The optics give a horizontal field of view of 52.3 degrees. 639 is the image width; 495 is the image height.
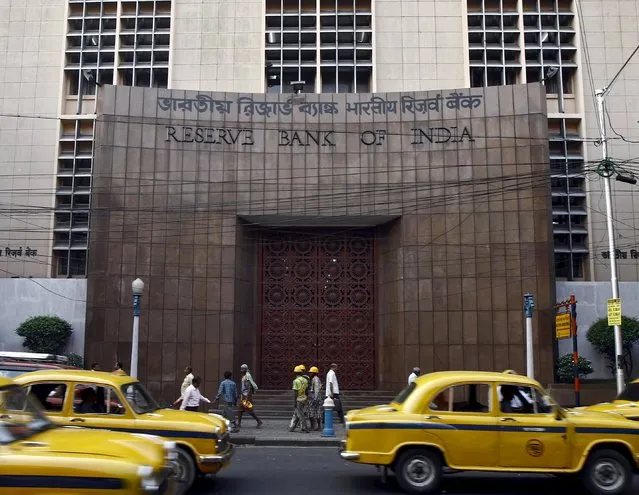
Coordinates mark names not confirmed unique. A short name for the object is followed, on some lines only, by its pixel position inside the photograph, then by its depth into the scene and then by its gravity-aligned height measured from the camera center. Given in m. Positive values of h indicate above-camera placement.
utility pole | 18.83 +3.31
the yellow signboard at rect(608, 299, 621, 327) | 18.72 +0.87
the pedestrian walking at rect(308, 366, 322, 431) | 17.05 -1.54
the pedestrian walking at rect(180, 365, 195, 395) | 16.36 -0.89
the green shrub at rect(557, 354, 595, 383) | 21.39 -0.86
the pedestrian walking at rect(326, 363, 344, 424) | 16.78 -1.08
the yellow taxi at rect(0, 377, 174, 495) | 4.99 -0.92
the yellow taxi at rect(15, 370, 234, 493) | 8.91 -0.94
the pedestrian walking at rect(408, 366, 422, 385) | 18.25 -0.80
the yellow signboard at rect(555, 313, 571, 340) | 19.10 +0.51
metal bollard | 15.72 -1.80
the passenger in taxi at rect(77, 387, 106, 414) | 8.99 -0.78
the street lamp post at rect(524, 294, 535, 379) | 18.41 +0.34
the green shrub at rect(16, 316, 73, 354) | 24.41 +0.45
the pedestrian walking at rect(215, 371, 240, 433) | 16.12 -1.25
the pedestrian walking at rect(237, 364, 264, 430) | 16.53 -1.31
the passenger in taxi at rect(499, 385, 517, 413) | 9.20 -0.77
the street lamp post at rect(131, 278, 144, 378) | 18.58 +0.63
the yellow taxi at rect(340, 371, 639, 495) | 9.02 -1.36
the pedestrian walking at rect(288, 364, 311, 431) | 16.72 -1.62
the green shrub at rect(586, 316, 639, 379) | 23.67 +0.15
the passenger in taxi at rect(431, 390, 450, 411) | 9.27 -0.84
